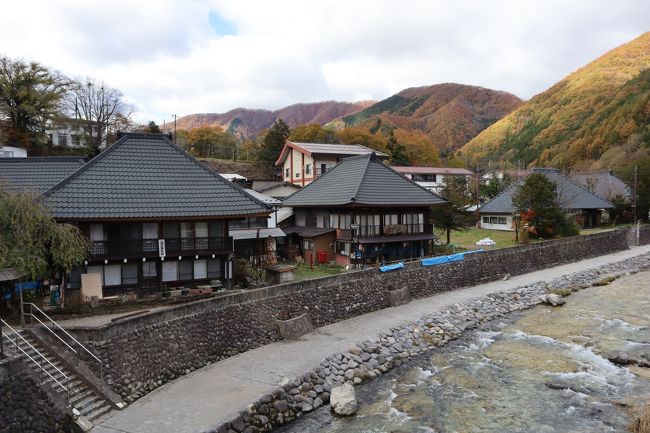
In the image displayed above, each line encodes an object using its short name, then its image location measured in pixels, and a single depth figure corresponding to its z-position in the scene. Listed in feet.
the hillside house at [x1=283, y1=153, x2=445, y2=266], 95.20
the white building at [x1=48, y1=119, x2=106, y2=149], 158.20
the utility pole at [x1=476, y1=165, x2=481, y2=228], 167.73
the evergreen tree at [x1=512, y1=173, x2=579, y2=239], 120.98
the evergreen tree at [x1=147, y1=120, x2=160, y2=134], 185.78
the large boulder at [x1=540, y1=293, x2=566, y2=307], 86.12
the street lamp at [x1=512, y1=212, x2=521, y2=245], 125.98
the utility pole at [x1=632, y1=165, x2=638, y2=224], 165.37
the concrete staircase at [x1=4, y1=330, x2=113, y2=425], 38.96
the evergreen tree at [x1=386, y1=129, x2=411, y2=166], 226.79
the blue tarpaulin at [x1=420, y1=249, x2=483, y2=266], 86.33
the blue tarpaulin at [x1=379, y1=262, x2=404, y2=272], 78.18
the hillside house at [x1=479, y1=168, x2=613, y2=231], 156.66
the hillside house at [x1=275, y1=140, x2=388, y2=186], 148.36
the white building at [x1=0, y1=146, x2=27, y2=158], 124.94
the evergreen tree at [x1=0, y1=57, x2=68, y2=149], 140.05
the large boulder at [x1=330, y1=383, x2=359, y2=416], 45.32
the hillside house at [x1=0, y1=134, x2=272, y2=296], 64.39
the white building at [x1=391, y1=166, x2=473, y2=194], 210.59
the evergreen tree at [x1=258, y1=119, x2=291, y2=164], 203.31
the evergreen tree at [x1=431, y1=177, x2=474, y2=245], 113.50
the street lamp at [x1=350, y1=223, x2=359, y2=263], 93.66
